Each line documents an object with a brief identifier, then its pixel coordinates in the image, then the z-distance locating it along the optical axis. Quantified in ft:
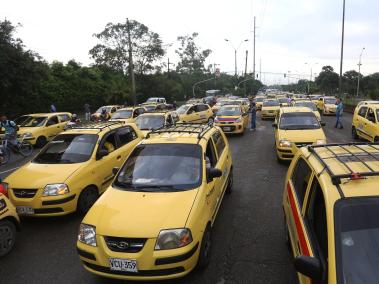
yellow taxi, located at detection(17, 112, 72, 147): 51.93
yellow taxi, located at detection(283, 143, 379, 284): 9.04
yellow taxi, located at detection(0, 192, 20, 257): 18.20
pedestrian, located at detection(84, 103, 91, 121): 101.55
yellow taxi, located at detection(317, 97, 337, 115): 92.22
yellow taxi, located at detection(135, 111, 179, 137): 47.44
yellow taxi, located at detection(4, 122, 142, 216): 21.31
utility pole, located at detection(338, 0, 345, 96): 111.43
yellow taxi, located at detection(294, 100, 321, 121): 68.44
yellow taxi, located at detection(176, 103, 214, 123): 71.07
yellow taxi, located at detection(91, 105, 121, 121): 84.07
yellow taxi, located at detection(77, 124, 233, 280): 13.79
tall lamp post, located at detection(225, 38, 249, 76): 183.52
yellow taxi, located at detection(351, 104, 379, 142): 43.42
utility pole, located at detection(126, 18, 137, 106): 118.83
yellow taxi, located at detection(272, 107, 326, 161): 35.01
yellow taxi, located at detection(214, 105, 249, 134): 59.47
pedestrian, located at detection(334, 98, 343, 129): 63.93
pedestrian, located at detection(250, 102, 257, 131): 66.33
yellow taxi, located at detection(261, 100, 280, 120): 86.53
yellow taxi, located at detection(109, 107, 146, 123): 62.85
